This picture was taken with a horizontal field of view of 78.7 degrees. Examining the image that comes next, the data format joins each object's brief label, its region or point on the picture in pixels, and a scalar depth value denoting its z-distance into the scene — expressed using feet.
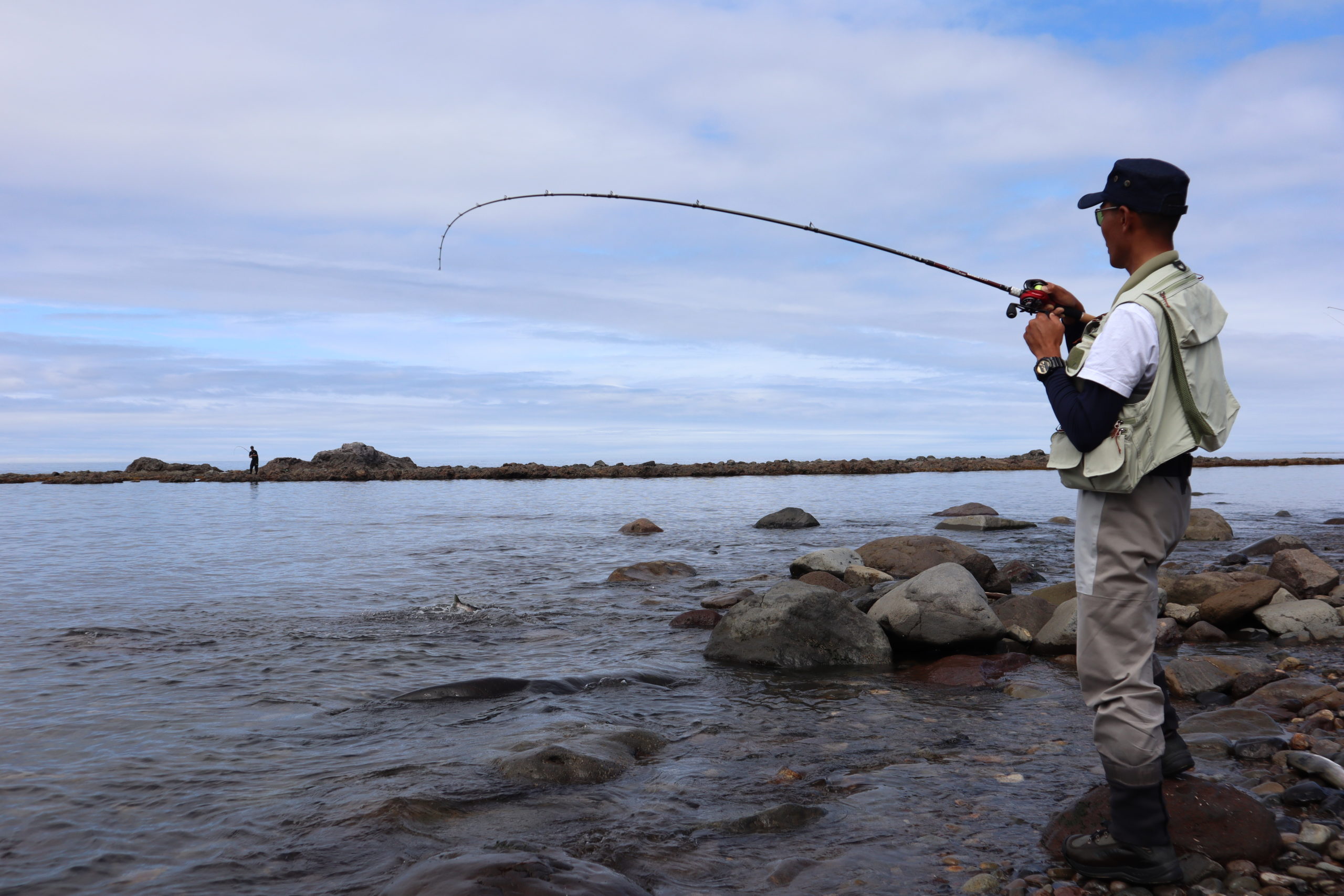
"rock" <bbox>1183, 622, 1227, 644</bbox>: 27.32
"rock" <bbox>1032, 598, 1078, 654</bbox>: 25.71
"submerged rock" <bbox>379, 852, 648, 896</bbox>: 10.61
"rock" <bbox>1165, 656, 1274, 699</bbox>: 20.74
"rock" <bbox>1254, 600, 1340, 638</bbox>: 26.63
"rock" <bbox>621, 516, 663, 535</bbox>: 70.18
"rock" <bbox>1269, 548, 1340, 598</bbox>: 31.73
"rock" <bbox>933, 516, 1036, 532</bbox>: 69.31
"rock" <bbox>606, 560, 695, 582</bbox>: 44.74
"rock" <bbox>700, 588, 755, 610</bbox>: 35.17
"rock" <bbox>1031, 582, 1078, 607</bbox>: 29.76
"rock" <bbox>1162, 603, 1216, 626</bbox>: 28.63
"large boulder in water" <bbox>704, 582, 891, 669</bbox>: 25.72
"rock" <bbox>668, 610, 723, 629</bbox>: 32.19
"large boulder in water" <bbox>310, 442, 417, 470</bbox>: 194.49
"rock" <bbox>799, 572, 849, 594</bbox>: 38.06
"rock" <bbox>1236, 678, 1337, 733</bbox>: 18.45
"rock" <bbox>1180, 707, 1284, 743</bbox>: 16.58
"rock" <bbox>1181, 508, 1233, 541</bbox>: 57.21
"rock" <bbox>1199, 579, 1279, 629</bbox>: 28.12
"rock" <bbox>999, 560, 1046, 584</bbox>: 40.73
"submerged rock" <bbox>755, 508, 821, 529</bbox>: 72.74
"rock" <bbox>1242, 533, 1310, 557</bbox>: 46.24
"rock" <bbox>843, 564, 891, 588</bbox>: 38.75
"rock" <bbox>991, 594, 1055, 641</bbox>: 28.04
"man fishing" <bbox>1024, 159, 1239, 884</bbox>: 9.86
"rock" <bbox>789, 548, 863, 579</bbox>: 40.47
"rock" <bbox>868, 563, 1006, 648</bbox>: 26.25
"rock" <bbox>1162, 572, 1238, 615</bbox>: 29.86
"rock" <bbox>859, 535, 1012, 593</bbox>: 40.55
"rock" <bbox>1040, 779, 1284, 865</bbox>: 11.12
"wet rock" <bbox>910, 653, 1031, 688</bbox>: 23.53
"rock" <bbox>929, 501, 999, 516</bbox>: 75.41
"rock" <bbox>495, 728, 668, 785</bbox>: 15.99
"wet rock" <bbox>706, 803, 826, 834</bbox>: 13.56
